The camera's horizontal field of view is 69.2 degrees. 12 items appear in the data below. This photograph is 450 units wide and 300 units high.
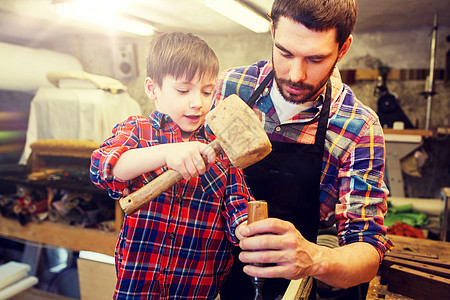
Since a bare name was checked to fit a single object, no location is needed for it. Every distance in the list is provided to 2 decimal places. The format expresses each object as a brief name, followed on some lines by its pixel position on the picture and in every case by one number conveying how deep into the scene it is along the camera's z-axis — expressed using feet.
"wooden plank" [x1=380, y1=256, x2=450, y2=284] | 4.50
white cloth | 4.66
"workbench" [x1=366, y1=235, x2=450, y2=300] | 4.61
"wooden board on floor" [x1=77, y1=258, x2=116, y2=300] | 6.58
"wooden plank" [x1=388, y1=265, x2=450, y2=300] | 4.25
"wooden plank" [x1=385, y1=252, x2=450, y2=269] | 4.70
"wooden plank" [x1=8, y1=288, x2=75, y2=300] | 7.75
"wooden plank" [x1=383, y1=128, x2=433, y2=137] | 8.98
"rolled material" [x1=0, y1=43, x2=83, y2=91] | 5.31
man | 3.24
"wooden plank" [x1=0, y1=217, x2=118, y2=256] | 7.98
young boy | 3.13
